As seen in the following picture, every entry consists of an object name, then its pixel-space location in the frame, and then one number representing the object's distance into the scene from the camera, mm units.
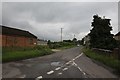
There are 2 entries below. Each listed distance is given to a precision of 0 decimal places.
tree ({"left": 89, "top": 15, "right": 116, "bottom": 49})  13495
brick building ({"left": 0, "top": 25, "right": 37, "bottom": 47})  19907
